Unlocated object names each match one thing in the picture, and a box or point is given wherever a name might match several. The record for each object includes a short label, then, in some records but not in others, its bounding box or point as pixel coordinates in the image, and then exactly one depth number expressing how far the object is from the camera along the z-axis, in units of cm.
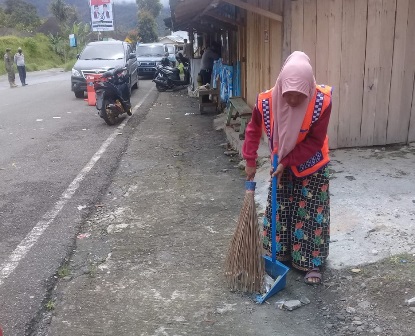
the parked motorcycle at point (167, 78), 1695
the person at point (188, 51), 1752
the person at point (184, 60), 1953
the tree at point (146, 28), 6506
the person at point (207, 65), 1297
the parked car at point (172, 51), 2681
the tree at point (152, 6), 7956
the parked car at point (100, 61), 1483
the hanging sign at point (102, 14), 4119
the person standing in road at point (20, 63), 2048
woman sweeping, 298
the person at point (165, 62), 1897
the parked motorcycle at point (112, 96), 999
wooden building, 582
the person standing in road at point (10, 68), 1936
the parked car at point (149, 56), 2280
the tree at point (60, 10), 5283
